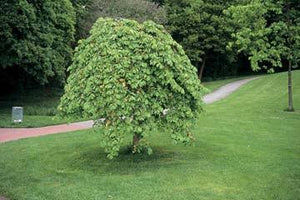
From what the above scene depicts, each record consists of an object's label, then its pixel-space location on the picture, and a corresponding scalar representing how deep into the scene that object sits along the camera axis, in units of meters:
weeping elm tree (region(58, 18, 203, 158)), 9.12
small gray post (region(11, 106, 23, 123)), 18.45
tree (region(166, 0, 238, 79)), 37.84
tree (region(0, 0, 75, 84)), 22.16
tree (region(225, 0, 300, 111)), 19.48
